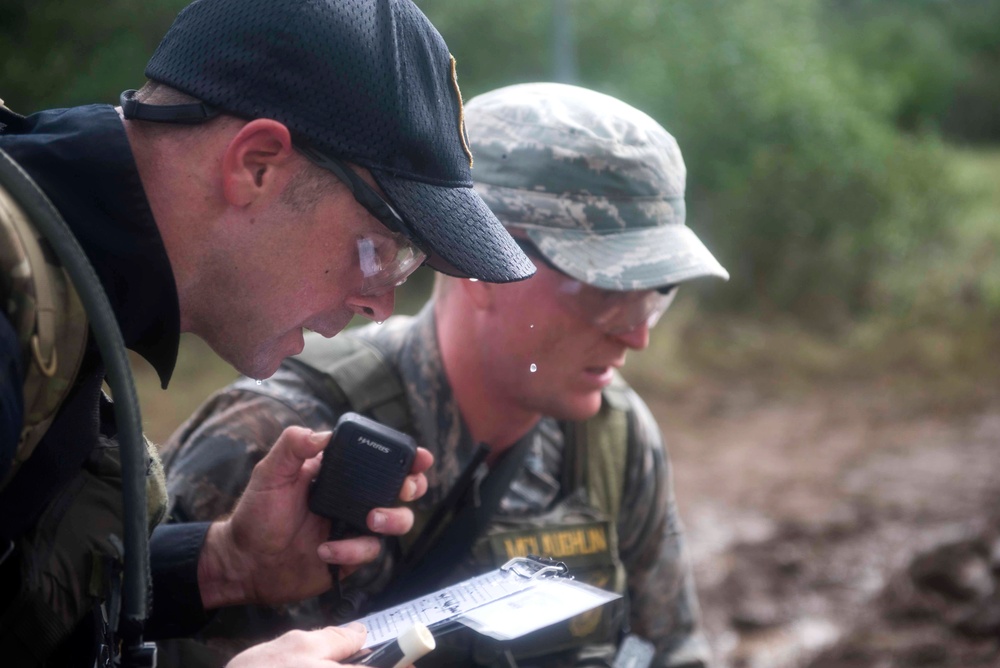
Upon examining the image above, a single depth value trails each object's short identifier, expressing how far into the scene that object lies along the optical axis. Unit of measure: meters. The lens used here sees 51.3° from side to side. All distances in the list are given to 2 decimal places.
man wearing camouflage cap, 2.43
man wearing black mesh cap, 1.54
